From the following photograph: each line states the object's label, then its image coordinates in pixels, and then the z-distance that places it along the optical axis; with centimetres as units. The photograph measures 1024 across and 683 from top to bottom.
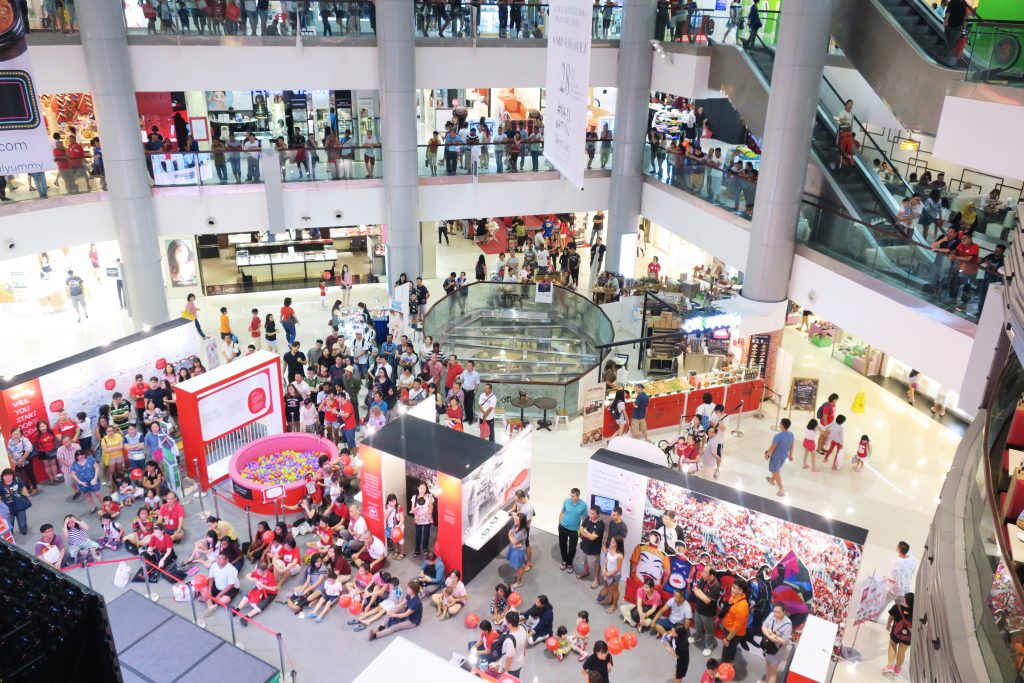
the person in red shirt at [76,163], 1697
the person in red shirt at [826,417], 1380
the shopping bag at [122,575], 1073
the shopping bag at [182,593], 1050
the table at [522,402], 1512
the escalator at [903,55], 1303
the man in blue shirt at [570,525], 1095
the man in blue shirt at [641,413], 1441
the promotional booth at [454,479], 1084
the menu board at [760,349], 1585
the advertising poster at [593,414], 1432
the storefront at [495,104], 2669
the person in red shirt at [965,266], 1127
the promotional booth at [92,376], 1266
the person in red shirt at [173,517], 1142
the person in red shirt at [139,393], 1383
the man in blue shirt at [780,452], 1283
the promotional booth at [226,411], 1287
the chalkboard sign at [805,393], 1544
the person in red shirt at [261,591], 1043
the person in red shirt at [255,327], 1680
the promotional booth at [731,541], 939
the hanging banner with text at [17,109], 1322
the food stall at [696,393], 1507
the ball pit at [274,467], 1235
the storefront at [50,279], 2016
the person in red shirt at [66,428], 1285
